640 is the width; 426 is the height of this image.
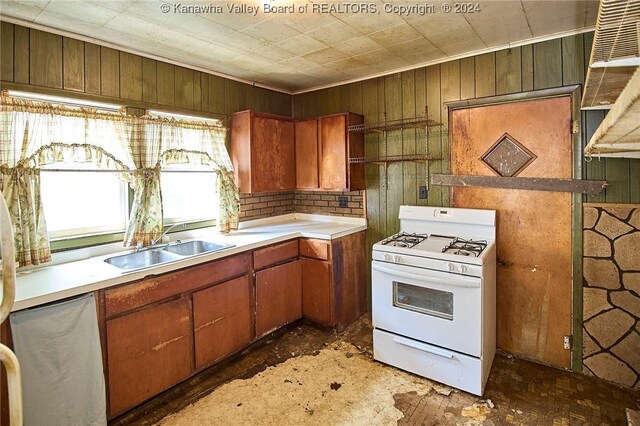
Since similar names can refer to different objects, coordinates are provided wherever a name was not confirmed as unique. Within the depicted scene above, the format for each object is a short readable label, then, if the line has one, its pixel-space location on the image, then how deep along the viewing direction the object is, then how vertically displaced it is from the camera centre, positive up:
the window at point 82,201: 2.34 +0.00
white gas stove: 2.27 -0.76
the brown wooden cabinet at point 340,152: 3.34 +0.41
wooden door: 2.54 -0.20
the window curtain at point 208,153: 2.87 +0.39
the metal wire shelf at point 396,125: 3.06 +0.62
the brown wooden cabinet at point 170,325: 2.02 -0.82
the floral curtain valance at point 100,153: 2.08 +0.33
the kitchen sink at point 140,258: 2.45 -0.43
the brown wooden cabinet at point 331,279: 3.12 -0.76
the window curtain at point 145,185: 2.64 +0.11
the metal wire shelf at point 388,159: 3.12 +0.33
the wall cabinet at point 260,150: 3.25 +0.44
